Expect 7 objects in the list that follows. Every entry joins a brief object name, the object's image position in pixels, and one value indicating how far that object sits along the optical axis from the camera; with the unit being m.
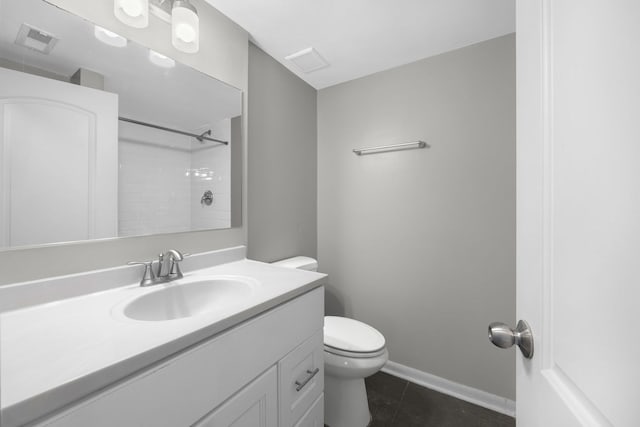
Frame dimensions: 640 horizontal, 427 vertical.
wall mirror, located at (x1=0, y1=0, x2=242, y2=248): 0.76
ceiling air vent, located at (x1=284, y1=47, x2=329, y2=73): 1.64
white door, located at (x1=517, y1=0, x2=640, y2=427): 0.28
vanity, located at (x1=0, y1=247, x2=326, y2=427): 0.45
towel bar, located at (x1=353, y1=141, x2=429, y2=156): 1.68
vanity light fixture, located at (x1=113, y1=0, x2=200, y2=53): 0.96
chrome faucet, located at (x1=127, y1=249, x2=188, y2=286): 0.98
